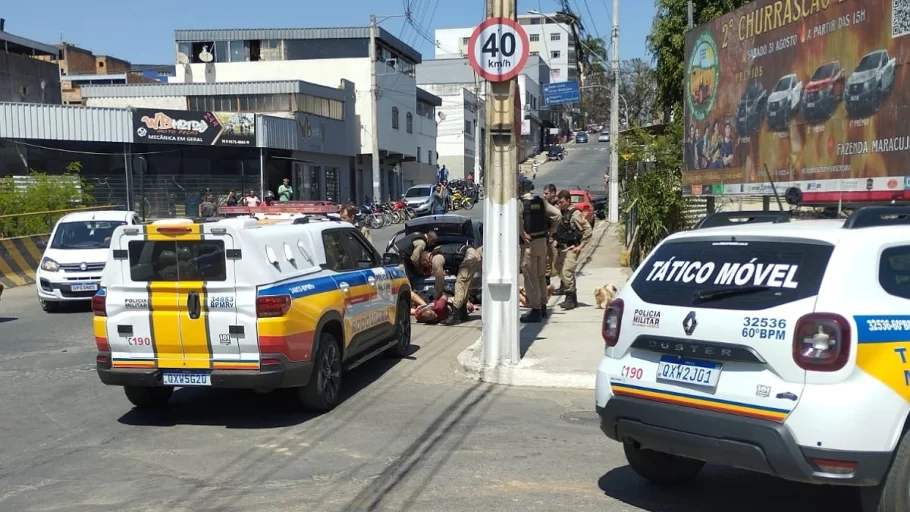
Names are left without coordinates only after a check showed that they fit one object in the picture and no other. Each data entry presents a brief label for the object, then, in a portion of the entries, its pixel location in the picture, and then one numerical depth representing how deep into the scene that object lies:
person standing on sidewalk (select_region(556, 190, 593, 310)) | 14.17
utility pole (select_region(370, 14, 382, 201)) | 40.53
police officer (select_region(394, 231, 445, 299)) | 13.43
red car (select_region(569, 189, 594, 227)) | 29.28
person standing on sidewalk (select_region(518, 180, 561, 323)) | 12.61
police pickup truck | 7.44
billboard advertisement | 10.23
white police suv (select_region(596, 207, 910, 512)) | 4.34
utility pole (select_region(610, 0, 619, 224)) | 34.59
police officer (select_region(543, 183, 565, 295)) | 14.98
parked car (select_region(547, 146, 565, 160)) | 78.50
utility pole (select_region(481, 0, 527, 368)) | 9.77
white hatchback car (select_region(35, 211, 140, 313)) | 15.41
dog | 13.34
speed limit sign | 9.62
